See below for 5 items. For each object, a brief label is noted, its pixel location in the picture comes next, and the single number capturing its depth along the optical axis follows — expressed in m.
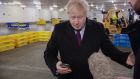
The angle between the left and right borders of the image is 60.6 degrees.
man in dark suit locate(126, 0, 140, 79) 0.74
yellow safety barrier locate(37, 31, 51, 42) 7.65
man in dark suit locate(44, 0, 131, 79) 1.08
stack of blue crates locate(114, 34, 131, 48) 6.73
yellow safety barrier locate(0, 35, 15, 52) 5.78
